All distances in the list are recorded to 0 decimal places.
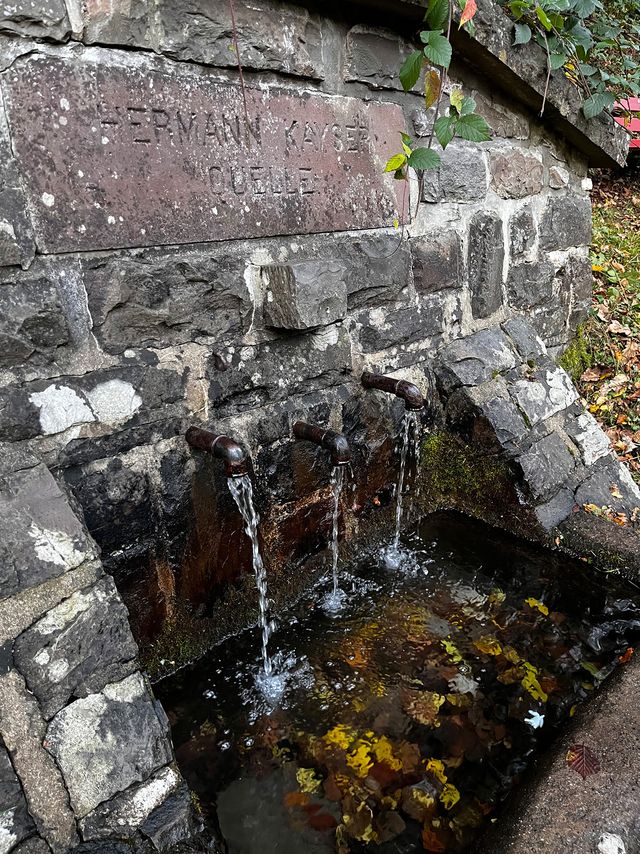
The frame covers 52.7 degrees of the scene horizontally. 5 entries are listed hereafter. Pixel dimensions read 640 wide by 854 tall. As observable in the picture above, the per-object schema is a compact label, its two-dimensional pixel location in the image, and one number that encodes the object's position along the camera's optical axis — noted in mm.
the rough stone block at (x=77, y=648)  1234
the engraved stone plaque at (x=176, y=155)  1509
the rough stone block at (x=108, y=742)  1218
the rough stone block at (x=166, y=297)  1677
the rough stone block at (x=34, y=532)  1278
